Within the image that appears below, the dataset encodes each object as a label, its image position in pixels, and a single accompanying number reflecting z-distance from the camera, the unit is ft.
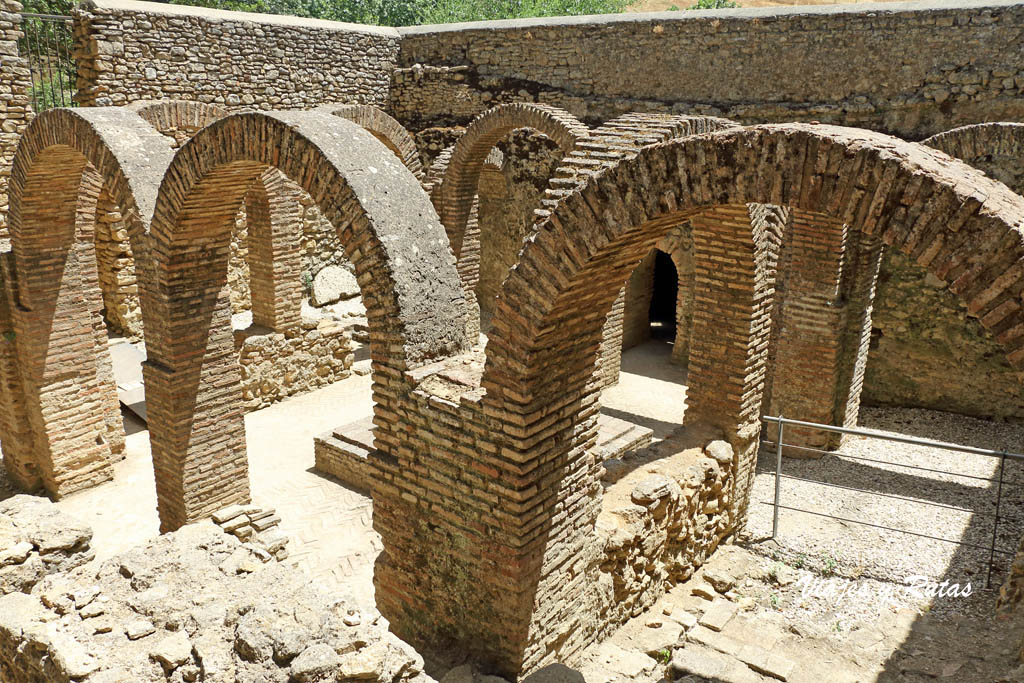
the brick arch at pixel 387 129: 43.78
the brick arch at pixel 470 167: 35.06
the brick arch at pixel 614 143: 14.80
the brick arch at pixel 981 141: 25.41
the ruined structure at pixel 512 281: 13.44
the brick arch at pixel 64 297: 23.70
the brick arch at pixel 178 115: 37.85
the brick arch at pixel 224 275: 16.72
